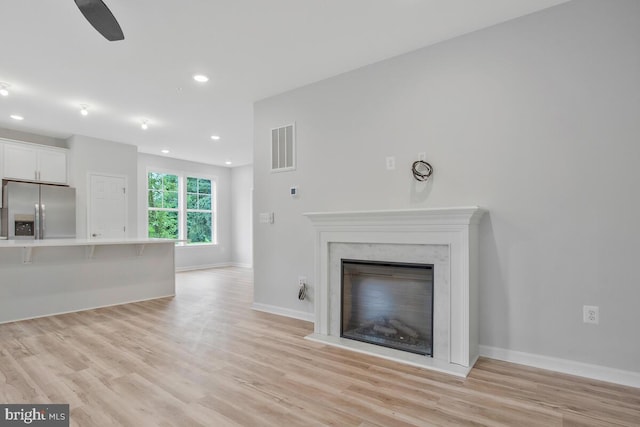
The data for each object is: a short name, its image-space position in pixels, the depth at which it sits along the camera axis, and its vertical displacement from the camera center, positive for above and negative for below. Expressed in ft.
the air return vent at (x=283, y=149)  13.24 +2.57
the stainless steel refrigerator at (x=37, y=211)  17.22 +0.27
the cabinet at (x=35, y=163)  17.69 +2.92
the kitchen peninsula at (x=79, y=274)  12.92 -2.56
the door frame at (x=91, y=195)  19.80 +1.22
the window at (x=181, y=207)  25.80 +0.59
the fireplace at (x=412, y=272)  8.47 -1.57
